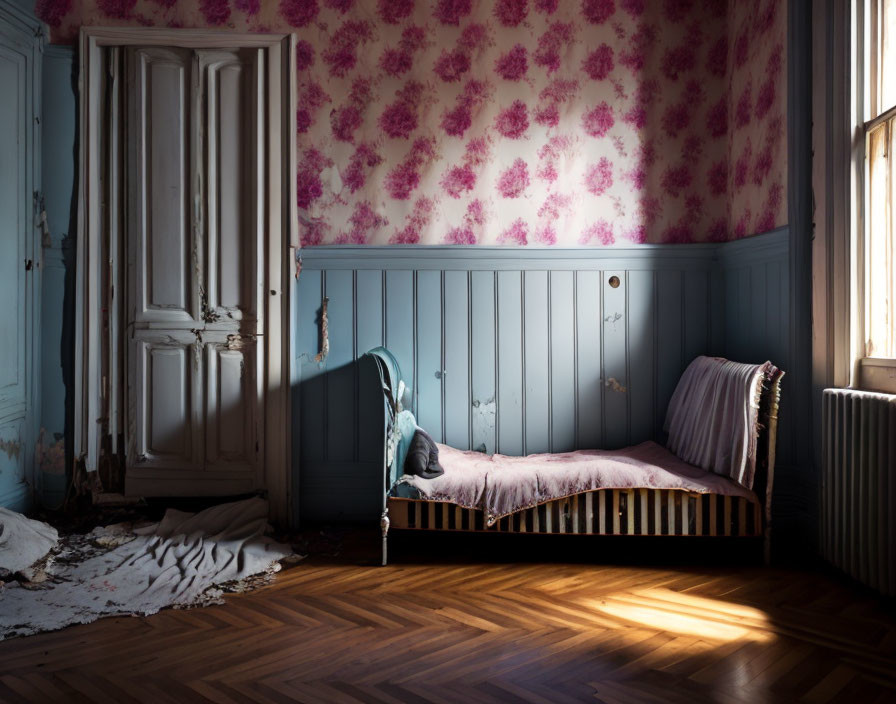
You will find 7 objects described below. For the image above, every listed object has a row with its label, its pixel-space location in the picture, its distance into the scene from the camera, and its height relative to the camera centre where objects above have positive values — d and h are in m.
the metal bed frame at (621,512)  2.74 -0.78
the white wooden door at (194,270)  3.39 +0.30
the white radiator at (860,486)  2.23 -0.58
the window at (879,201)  2.48 +0.47
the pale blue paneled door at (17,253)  3.18 +0.37
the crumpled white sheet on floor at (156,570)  2.29 -0.97
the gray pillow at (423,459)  2.86 -0.58
